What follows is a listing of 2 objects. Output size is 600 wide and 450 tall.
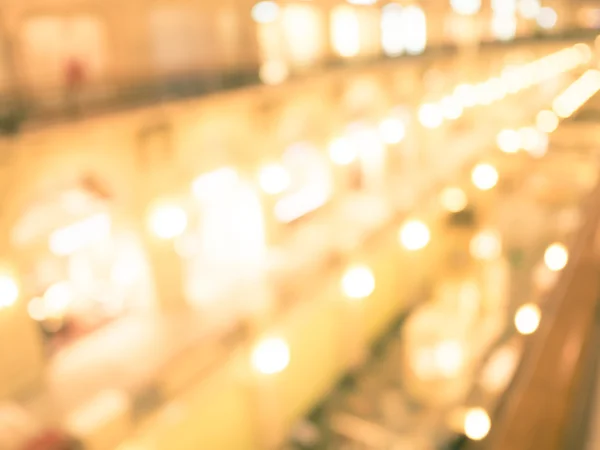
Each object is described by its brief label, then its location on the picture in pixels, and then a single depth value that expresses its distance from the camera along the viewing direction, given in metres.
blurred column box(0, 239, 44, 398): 6.33
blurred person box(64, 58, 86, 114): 7.18
